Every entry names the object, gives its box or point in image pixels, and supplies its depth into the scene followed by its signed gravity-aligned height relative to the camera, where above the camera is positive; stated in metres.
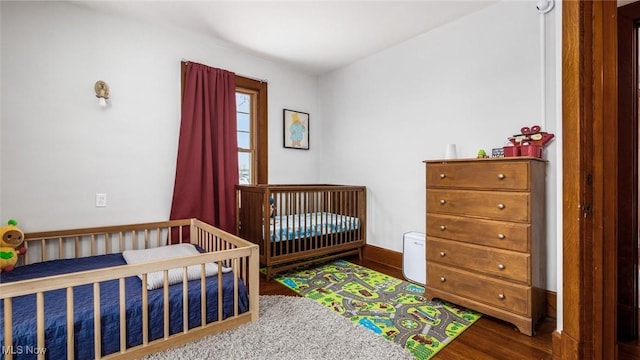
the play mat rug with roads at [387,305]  1.75 -0.93
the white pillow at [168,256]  1.72 -0.57
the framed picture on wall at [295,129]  3.66 +0.65
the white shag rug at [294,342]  1.54 -0.92
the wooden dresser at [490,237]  1.78 -0.38
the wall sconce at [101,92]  2.39 +0.73
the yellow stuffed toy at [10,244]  1.89 -0.43
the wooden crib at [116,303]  1.31 -0.65
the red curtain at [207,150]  2.79 +0.30
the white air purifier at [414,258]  2.58 -0.71
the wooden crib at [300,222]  2.72 -0.44
